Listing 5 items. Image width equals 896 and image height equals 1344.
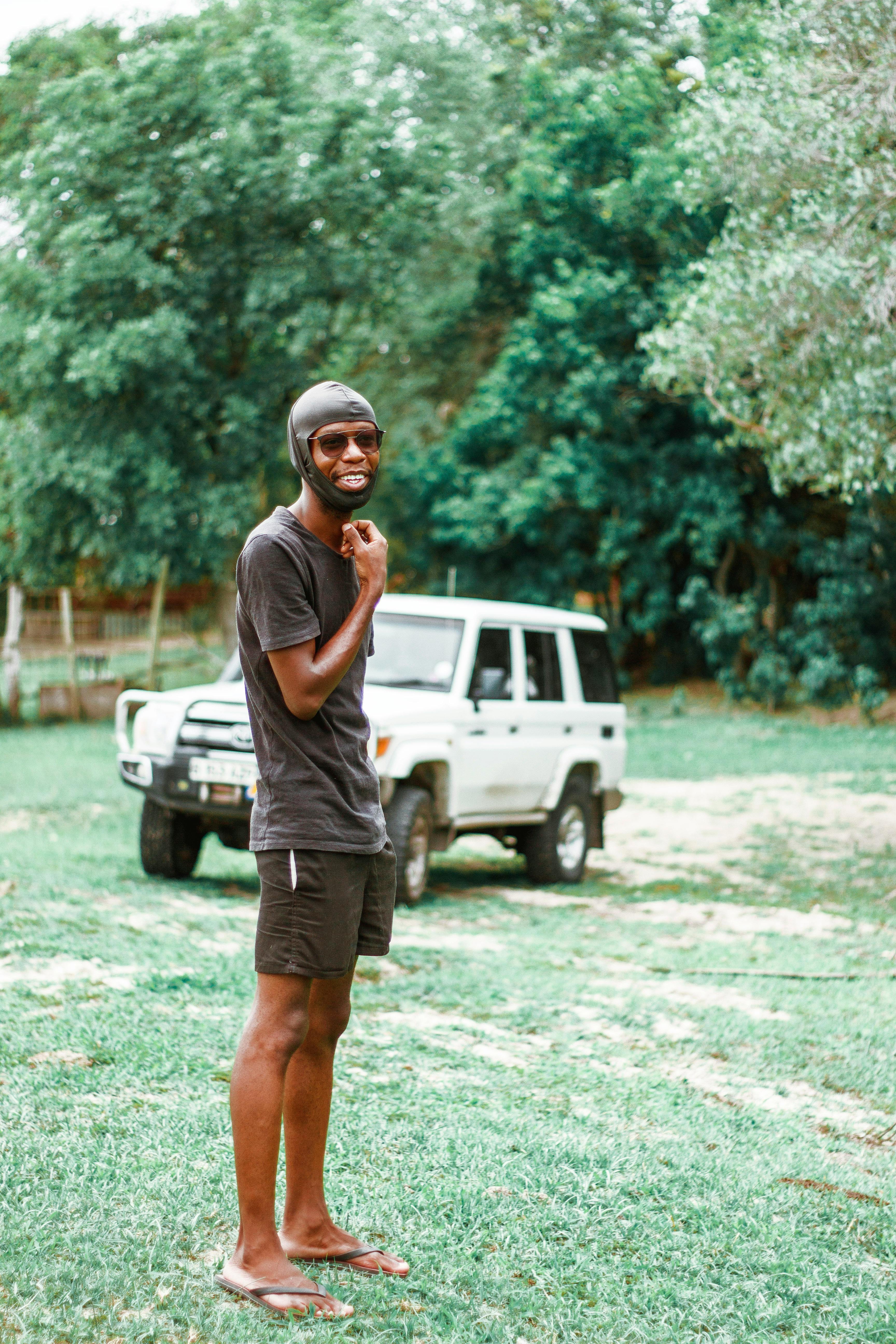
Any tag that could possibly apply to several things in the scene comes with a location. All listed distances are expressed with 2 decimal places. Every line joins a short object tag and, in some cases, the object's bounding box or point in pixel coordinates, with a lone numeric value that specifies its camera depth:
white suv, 8.75
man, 3.11
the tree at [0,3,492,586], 21.64
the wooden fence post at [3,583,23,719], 24.53
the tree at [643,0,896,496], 9.52
